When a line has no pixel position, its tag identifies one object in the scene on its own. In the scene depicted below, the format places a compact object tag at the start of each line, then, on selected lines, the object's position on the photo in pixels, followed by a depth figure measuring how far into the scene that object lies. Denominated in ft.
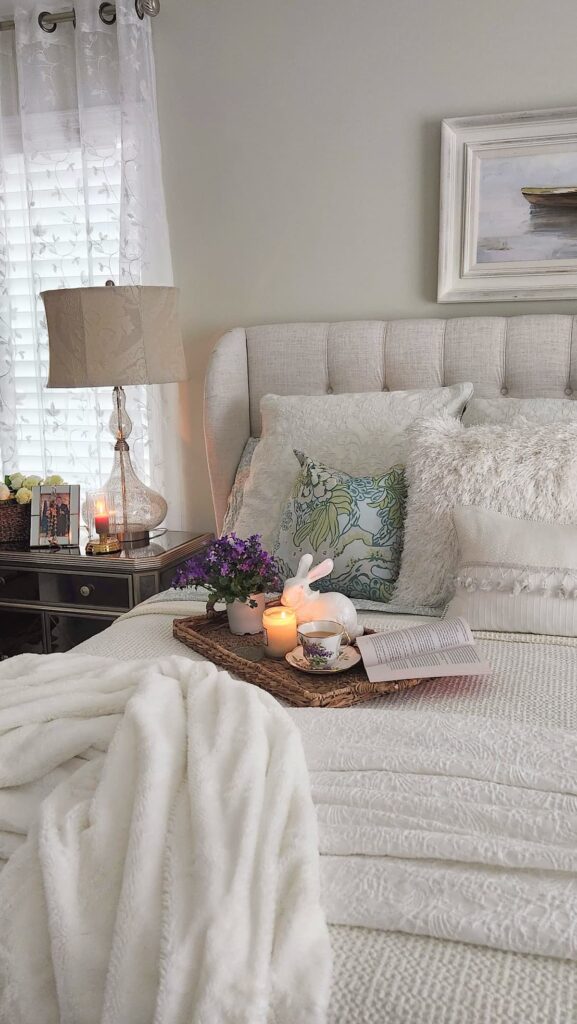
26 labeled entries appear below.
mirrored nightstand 8.69
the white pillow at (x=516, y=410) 7.45
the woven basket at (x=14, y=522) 9.45
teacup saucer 5.16
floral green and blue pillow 6.88
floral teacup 5.13
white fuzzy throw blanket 2.86
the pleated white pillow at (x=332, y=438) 7.72
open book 5.06
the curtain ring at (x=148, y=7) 9.20
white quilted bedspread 2.75
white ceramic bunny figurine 5.63
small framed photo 9.30
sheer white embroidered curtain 9.57
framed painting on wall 8.37
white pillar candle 5.52
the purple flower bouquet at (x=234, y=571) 5.89
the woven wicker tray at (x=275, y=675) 4.89
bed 2.81
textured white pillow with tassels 5.77
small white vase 5.96
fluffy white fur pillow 6.23
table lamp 8.32
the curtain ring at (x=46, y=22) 9.75
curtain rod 9.21
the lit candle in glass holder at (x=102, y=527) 8.98
